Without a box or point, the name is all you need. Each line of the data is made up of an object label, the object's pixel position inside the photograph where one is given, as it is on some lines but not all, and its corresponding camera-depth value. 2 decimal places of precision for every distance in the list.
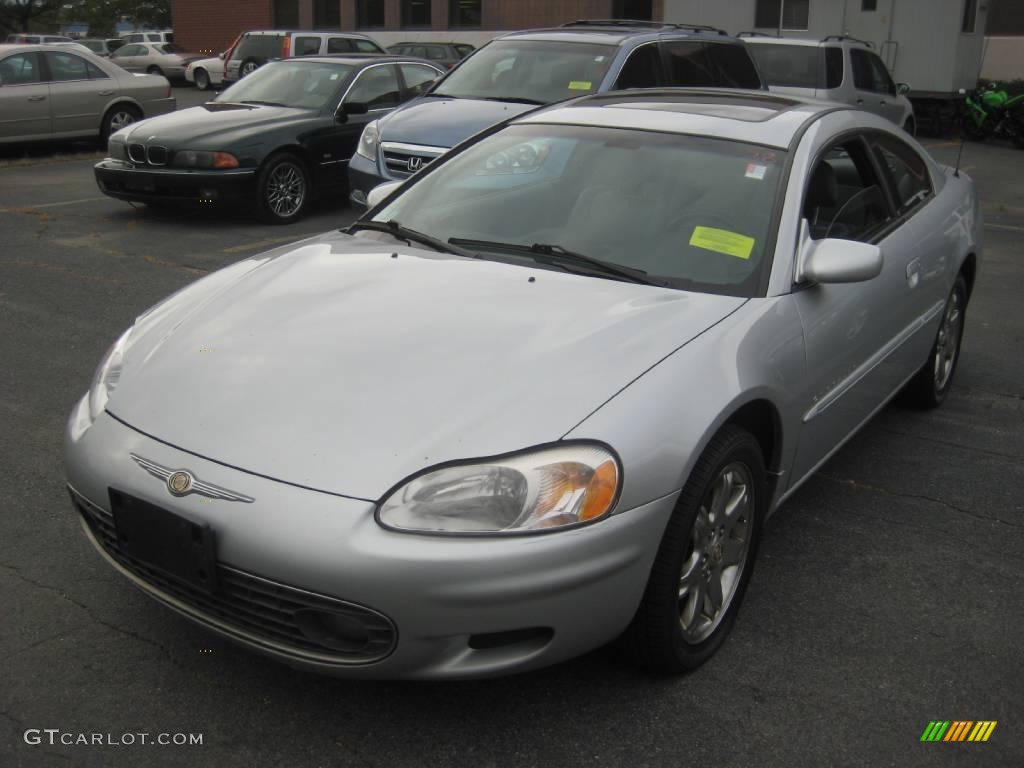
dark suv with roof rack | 8.45
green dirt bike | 17.98
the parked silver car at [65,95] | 12.56
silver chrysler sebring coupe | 2.44
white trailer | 19.08
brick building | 28.41
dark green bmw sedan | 9.12
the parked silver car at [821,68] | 13.36
